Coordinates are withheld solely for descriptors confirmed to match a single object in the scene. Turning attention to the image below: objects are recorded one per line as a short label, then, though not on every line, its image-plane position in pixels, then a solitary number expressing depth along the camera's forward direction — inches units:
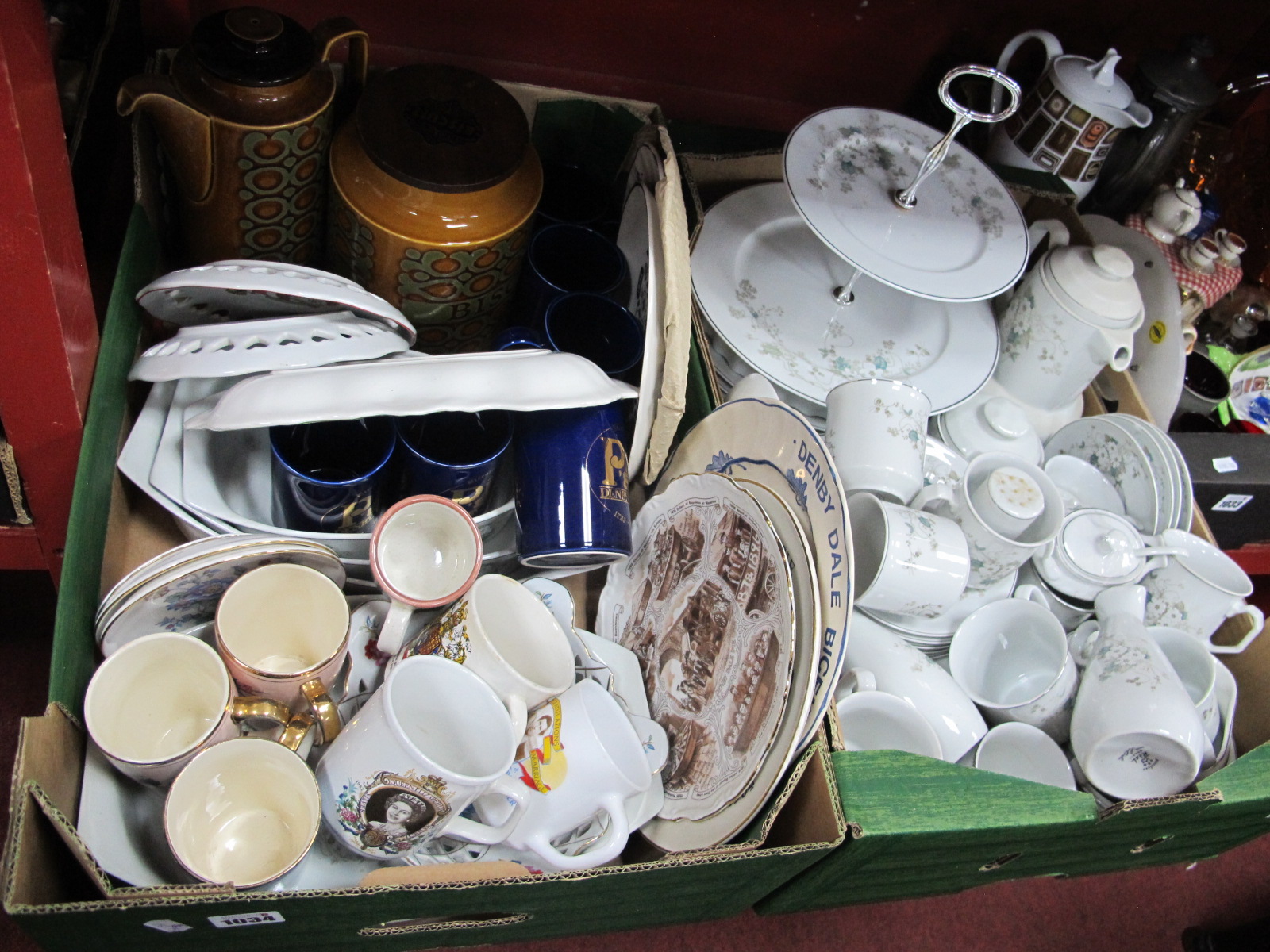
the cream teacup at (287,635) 25.4
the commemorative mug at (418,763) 23.2
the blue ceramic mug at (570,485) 29.0
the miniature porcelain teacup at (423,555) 27.0
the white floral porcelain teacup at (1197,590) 35.6
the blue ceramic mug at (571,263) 34.7
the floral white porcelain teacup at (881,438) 32.4
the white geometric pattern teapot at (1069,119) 42.1
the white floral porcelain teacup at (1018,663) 33.5
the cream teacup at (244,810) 24.1
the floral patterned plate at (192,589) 24.0
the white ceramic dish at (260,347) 24.7
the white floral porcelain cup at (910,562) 30.7
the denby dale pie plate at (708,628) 26.9
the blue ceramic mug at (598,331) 32.8
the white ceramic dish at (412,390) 23.5
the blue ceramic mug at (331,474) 27.4
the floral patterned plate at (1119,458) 37.4
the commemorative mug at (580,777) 25.8
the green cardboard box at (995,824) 26.7
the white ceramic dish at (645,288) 28.1
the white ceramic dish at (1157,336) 40.7
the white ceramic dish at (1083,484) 38.6
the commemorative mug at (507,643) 25.6
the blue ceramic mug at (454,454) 28.6
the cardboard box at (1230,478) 40.6
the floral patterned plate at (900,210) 31.7
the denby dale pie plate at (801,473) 24.7
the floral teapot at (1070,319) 37.0
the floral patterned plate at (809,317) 36.4
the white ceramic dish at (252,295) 25.1
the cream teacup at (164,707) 23.6
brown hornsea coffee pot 27.5
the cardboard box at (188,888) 20.7
